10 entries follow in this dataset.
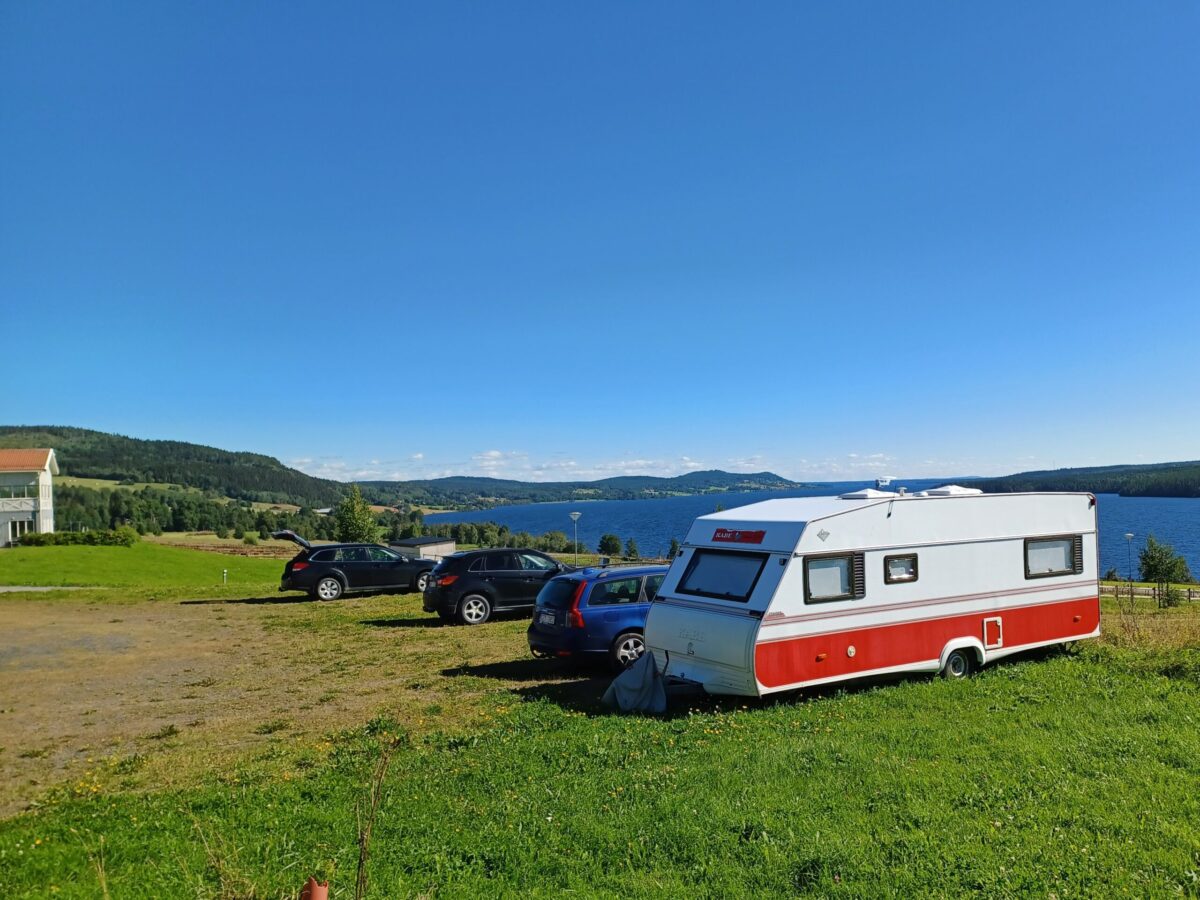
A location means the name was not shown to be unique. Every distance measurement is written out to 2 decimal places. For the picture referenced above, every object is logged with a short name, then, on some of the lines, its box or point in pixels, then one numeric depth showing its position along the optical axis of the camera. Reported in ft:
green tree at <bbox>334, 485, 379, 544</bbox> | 147.84
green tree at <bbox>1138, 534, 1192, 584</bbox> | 168.55
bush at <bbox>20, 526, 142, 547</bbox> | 115.85
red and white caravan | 27.58
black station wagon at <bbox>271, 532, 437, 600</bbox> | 65.36
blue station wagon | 34.35
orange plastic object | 8.07
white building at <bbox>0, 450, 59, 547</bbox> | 147.23
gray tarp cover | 27.73
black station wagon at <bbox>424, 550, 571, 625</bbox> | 50.37
